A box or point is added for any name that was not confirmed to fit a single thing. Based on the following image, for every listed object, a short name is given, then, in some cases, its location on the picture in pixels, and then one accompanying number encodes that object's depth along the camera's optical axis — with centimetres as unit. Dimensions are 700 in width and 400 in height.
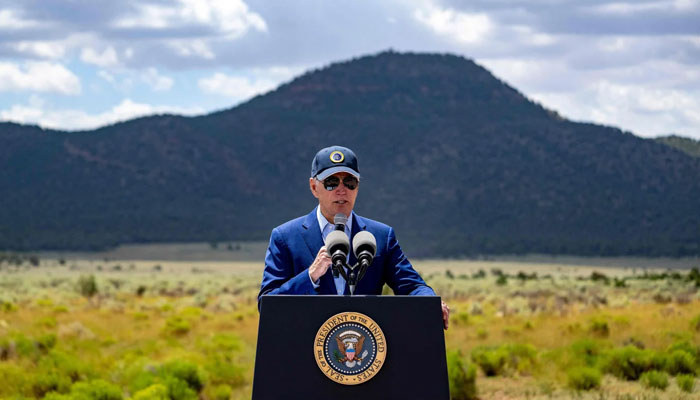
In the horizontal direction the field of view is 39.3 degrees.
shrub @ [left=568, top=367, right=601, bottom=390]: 1233
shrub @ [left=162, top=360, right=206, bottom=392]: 1276
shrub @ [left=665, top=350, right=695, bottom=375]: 1327
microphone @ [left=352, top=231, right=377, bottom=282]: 479
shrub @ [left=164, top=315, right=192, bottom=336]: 2084
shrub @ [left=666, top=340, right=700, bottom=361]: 1424
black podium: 461
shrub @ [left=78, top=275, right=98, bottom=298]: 3498
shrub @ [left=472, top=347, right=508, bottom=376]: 1448
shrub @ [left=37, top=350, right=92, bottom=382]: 1338
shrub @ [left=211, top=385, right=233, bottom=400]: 1240
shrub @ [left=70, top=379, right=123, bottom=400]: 1082
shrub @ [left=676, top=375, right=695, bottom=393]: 1163
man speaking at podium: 513
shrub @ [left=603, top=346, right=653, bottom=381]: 1341
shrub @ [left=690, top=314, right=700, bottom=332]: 1816
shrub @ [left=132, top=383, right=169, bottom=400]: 1079
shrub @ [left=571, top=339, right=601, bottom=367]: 1455
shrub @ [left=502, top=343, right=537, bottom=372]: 1462
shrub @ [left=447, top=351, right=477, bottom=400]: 1266
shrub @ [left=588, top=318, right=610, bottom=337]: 1861
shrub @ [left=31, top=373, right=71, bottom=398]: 1243
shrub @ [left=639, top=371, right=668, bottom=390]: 1194
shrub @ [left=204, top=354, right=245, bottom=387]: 1383
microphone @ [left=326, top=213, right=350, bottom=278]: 499
